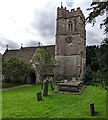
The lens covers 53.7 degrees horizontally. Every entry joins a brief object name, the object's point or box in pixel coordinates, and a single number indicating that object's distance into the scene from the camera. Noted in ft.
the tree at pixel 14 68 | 57.85
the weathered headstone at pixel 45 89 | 35.39
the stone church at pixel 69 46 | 73.98
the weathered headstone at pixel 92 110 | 22.00
